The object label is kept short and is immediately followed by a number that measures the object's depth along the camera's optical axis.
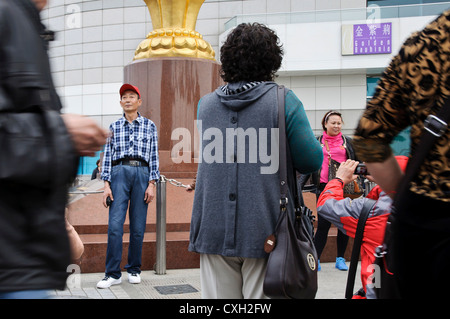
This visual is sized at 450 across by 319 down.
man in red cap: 5.00
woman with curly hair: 2.26
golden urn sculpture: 8.64
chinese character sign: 22.47
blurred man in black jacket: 1.18
